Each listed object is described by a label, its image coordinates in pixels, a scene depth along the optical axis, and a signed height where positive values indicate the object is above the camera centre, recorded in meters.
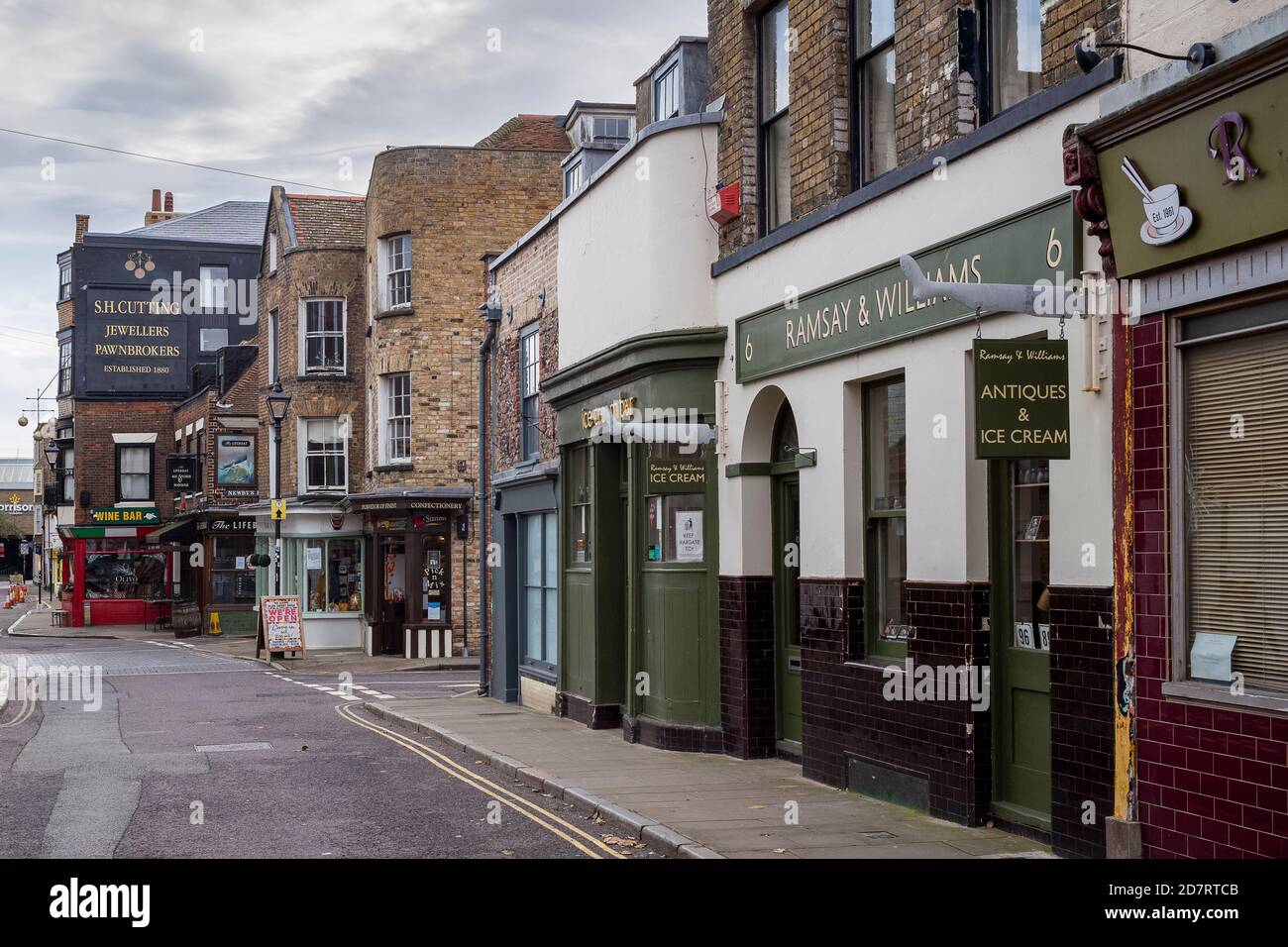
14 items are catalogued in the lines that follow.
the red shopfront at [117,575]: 53.66 -0.95
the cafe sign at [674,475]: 14.51 +0.72
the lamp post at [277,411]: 33.94 +3.37
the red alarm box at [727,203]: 14.16 +3.42
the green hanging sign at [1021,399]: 8.27 +0.85
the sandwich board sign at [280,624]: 33.69 -1.78
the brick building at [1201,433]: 6.83 +0.57
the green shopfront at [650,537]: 14.62 +0.10
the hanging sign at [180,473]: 48.44 +2.62
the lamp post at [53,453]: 61.25 +4.24
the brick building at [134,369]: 55.41 +7.51
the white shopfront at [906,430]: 8.66 +0.91
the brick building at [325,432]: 37.81 +3.14
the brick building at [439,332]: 34.28 +5.25
